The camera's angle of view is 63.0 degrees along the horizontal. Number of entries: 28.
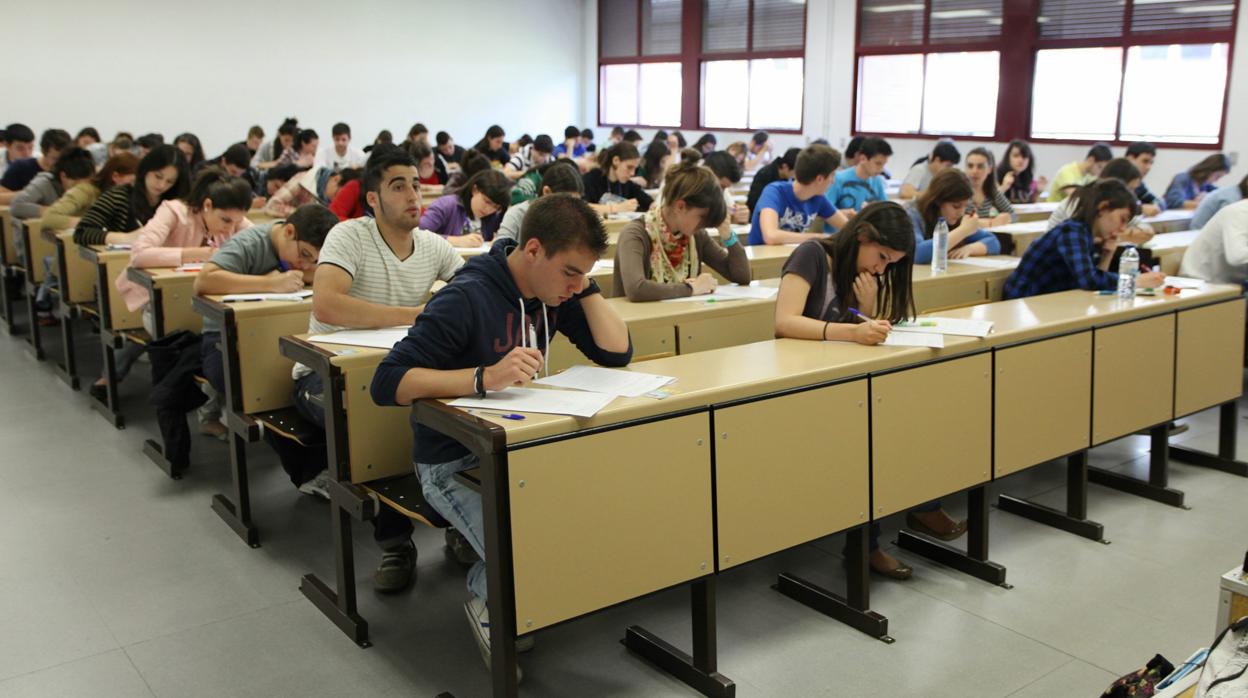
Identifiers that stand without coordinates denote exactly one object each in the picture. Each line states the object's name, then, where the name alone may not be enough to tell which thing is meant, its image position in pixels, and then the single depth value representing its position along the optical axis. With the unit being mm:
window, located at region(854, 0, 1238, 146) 9922
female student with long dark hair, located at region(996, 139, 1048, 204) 8055
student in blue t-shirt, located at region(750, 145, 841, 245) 5066
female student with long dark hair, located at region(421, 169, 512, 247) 4832
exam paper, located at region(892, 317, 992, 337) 2973
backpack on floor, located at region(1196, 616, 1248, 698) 1462
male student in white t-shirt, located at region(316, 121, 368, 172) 9766
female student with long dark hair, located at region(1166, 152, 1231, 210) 7781
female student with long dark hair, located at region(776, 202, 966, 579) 2936
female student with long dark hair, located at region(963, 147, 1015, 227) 6309
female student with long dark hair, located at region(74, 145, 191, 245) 4531
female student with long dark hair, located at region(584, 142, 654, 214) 6922
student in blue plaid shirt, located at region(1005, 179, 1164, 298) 3818
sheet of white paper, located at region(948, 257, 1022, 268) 4492
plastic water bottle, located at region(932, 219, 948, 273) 4285
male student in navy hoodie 2203
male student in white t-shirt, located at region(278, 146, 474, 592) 2951
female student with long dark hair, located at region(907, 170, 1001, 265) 4328
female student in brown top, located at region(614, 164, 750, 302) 3529
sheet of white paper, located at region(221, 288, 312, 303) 3316
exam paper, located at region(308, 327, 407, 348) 2797
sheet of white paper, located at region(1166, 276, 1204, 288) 3998
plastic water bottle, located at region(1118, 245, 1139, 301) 3641
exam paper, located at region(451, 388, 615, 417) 2117
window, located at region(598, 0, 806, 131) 13914
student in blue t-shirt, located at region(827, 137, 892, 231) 6266
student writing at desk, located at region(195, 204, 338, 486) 3408
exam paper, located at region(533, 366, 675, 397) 2307
